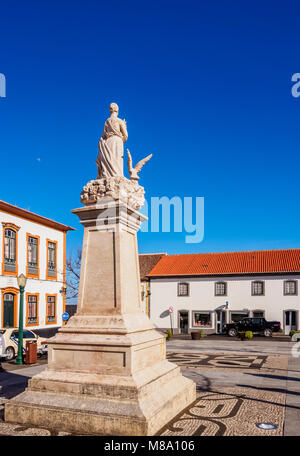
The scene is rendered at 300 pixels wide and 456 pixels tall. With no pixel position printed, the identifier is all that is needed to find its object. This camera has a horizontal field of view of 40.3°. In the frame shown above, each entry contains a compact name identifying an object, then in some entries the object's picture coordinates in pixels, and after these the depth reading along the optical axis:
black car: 32.12
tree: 35.62
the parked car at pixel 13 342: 17.00
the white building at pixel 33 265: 23.61
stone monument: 6.57
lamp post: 16.12
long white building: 35.56
